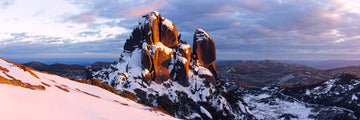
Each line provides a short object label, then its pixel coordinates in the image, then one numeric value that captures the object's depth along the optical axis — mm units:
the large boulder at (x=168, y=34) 81812
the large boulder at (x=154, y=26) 77125
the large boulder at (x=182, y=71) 80562
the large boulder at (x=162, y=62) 74875
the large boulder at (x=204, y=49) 95125
